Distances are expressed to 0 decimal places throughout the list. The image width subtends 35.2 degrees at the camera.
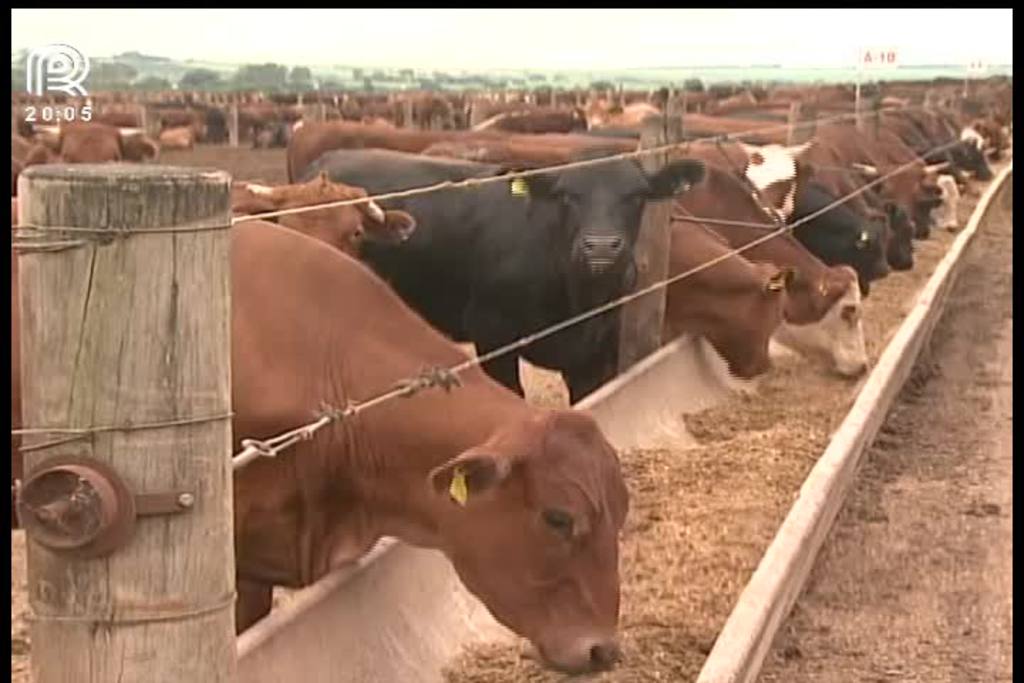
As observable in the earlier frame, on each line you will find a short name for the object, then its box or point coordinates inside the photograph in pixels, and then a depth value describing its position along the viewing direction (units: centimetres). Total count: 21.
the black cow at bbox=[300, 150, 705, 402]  677
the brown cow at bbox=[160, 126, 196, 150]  2823
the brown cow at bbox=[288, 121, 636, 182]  1230
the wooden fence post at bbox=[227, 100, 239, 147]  3059
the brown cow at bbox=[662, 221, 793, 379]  761
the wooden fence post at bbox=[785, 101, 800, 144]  1373
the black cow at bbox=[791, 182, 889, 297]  1057
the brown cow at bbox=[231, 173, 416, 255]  638
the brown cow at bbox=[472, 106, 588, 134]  1884
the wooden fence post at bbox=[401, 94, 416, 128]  3086
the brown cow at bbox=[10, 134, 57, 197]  1314
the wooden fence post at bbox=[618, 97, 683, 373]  703
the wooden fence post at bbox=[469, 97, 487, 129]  2069
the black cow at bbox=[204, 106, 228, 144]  3272
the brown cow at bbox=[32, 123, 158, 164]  1803
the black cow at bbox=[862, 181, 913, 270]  1245
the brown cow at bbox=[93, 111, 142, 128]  2377
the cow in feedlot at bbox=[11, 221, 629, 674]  342
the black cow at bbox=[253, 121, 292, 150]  3053
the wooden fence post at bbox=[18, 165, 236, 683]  208
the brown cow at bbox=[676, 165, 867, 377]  853
